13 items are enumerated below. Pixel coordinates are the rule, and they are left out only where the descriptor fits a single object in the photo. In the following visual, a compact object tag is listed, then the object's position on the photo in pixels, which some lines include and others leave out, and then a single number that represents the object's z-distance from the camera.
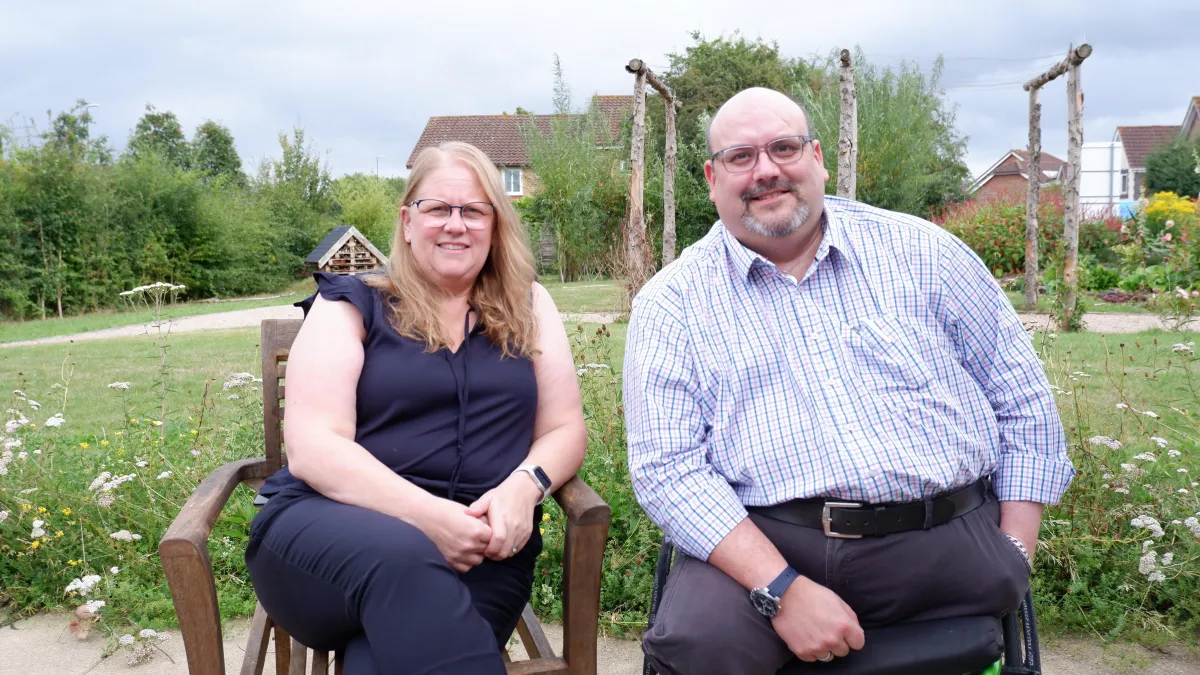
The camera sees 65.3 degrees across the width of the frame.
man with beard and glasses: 1.97
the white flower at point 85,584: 2.85
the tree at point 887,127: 21.66
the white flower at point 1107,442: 3.03
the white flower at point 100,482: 3.17
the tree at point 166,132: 45.94
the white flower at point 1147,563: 2.68
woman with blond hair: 1.81
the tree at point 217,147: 49.69
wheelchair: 1.92
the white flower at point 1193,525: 2.70
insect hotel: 8.15
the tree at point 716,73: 28.16
